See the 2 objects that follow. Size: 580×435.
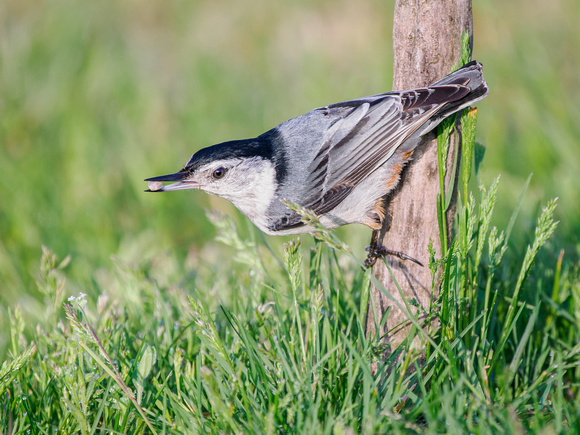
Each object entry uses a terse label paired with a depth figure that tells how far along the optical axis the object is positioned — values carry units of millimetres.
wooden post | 5258
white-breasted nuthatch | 5902
